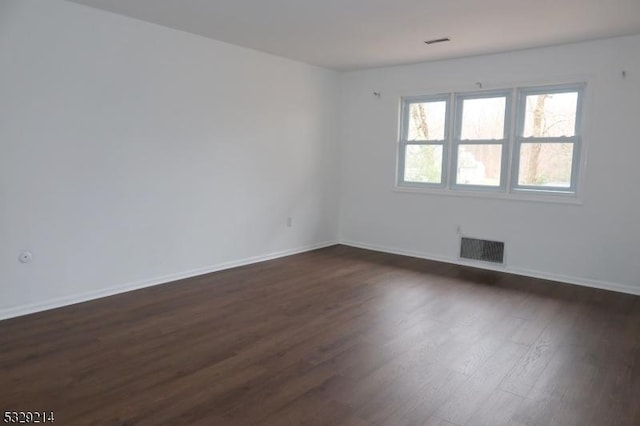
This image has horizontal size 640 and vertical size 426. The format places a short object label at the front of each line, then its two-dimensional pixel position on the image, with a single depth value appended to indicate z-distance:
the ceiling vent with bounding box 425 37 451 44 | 4.11
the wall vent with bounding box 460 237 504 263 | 4.89
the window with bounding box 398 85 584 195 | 4.46
